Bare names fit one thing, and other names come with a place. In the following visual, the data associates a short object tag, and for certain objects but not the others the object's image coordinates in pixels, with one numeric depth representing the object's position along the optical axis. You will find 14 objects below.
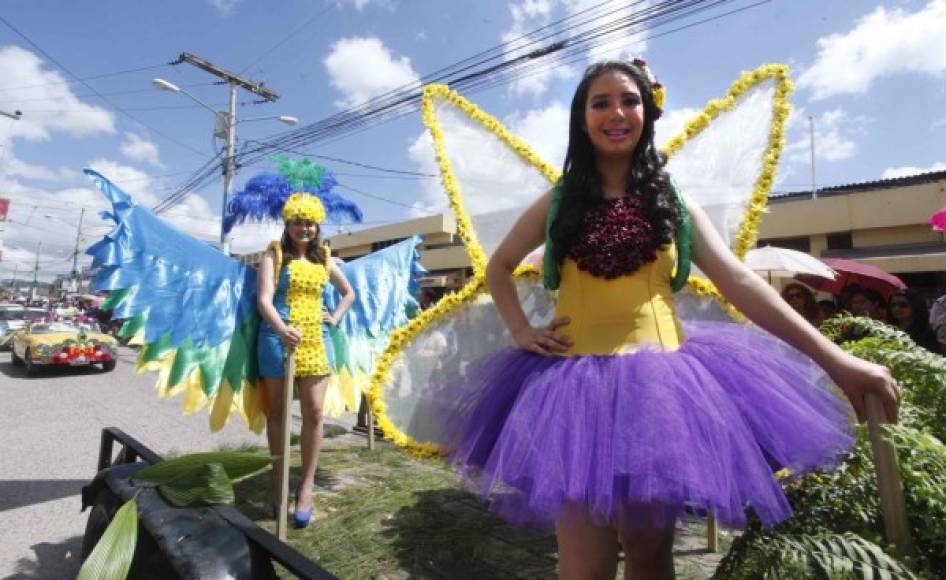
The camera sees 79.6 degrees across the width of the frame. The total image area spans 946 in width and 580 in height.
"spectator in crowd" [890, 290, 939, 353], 4.70
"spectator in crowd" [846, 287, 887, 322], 4.67
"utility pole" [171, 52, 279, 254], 15.59
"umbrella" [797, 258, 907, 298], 6.58
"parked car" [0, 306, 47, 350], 16.59
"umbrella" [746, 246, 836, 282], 5.11
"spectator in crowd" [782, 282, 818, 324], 4.62
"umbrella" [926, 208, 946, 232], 4.62
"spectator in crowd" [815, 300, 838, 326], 4.86
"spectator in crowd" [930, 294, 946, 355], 3.98
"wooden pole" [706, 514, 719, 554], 2.66
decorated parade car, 10.91
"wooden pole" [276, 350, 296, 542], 2.63
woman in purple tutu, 1.14
